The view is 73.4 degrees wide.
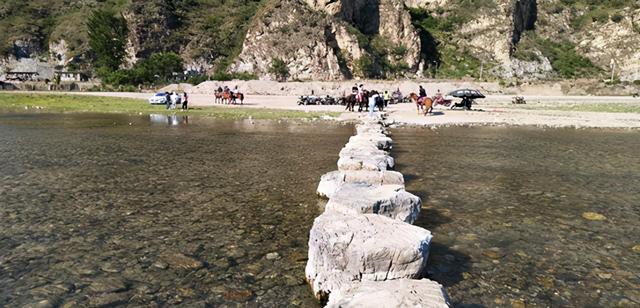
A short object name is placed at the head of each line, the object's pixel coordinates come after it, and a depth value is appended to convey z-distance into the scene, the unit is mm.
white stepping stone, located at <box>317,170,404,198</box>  7496
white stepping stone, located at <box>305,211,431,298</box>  4422
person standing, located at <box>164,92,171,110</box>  40756
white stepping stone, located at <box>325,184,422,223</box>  5961
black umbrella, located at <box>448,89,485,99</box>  39938
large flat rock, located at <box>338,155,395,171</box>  8656
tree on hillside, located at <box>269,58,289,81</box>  119938
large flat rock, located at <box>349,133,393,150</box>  12862
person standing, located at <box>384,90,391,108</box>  44181
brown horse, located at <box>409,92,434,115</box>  32469
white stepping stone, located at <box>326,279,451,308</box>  3426
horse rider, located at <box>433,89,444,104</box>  40625
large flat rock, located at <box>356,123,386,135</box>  16661
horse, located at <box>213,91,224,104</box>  48647
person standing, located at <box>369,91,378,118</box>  30236
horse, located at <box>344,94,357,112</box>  37619
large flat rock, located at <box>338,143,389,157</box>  10141
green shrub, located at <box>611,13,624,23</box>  143875
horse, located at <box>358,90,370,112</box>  36919
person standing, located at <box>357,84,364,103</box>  37138
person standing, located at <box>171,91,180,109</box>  40881
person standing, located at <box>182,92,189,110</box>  38906
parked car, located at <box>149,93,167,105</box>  47034
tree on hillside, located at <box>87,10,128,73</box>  114125
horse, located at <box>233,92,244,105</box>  46281
